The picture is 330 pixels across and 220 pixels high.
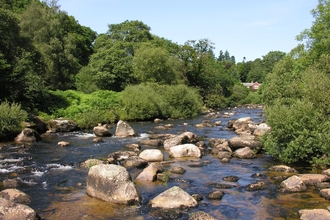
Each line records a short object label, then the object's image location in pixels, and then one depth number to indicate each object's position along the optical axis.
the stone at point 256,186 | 15.17
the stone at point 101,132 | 29.78
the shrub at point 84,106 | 36.78
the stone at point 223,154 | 21.65
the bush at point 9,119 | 26.14
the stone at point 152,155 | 20.31
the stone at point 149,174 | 16.23
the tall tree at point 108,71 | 55.56
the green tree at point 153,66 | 58.38
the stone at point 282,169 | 17.98
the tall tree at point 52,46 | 48.00
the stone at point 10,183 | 15.08
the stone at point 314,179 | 15.43
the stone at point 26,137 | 26.72
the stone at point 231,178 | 16.58
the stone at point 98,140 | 26.83
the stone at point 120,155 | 20.58
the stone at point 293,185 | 14.70
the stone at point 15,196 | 13.01
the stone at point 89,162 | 18.47
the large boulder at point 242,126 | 33.06
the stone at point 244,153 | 21.70
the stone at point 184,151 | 21.72
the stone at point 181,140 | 24.24
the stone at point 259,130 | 30.14
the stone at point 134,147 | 23.65
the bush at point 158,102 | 43.34
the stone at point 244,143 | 23.22
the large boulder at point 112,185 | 13.06
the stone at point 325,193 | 13.64
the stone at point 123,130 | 30.22
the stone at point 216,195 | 13.90
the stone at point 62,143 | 25.35
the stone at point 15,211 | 10.84
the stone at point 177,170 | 17.89
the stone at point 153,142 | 25.66
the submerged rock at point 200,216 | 11.04
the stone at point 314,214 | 11.27
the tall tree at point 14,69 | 31.73
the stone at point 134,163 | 18.75
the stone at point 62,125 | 33.08
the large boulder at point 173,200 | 12.67
